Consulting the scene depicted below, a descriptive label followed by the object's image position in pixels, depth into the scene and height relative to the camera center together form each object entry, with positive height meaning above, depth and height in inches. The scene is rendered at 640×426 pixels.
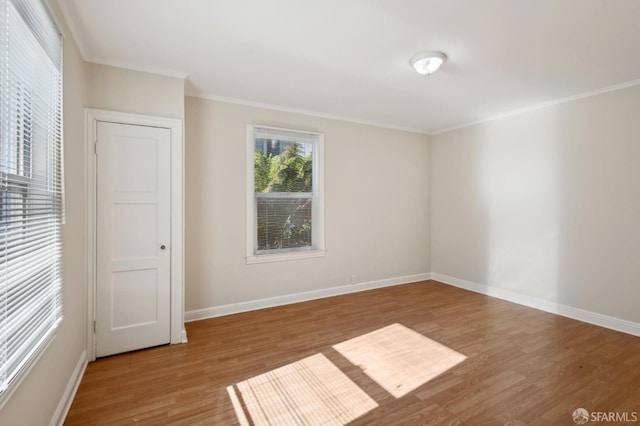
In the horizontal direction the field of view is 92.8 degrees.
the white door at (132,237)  105.5 -9.4
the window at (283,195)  154.3 +9.2
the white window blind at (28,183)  49.5 +5.5
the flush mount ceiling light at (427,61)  101.7 +51.6
